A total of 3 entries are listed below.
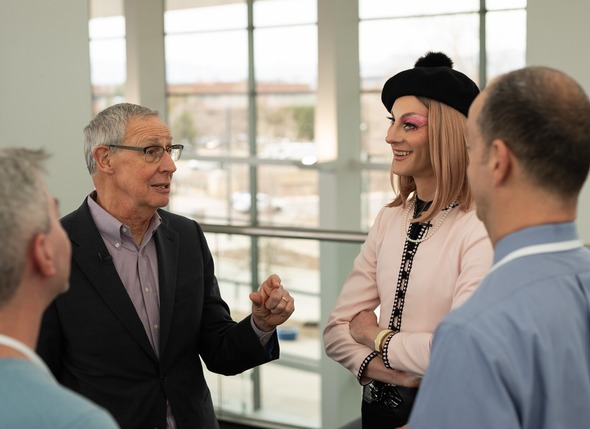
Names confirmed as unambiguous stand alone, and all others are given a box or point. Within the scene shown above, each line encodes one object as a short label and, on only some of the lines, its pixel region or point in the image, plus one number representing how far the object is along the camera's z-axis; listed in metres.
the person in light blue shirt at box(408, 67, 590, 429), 1.56
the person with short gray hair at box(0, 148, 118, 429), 1.46
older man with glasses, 2.86
